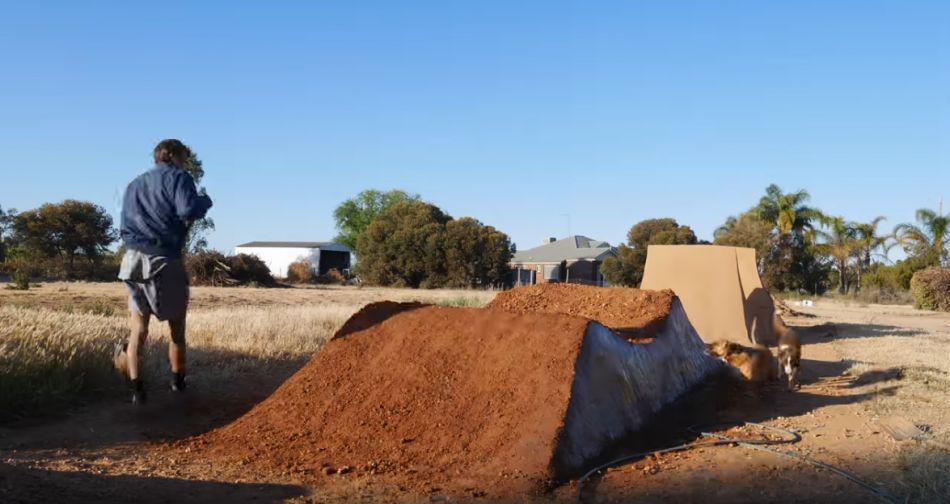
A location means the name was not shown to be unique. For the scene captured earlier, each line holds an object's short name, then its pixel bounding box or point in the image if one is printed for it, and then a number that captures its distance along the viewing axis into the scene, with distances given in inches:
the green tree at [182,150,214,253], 1560.7
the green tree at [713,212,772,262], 1707.7
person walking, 216.1
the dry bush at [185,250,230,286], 1350.9
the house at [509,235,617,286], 2068.2
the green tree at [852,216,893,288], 1845.5
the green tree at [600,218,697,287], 1720.0
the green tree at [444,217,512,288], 1684.3
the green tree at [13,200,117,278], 1450.5
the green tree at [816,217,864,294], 1822.1
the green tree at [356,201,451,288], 1724.9
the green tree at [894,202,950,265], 1721.2
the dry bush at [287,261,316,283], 1815.9
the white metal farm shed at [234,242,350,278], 2204.7
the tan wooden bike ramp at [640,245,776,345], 495.5
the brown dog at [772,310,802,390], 329.4
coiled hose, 170.2
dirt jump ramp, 181.8
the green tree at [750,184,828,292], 1729.8
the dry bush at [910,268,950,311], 1290.6
